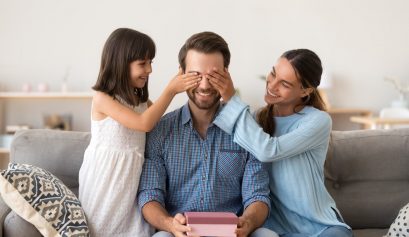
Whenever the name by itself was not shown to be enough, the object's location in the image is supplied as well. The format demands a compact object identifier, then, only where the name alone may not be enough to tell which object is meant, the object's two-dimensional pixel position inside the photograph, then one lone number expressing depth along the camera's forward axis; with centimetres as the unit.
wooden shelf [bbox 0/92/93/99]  455
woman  188
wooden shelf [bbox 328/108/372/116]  514
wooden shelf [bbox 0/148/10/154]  445
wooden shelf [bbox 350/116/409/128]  470
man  189
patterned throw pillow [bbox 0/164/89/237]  167
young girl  189
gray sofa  224
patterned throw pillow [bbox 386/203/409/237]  193
